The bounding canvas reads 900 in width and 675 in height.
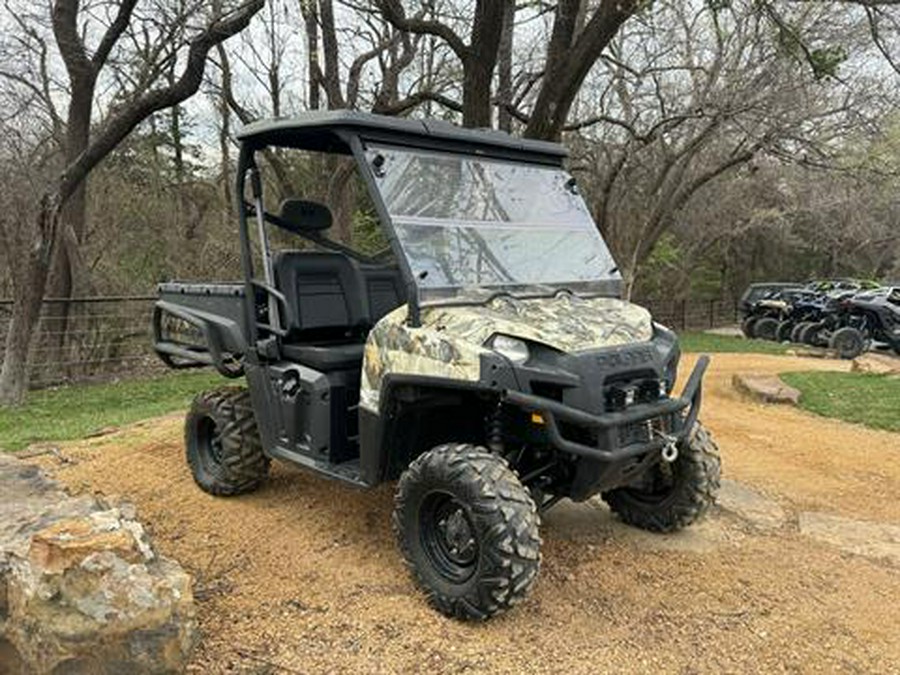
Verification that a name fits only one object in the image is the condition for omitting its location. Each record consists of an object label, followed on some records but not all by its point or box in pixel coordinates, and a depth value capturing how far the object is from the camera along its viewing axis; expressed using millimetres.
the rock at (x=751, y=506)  4566
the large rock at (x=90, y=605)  2566
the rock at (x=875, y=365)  11557
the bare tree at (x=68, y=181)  9359
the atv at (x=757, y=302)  19750
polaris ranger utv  3211
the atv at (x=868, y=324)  16016
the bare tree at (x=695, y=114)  12906
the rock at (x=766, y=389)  8844
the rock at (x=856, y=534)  4180
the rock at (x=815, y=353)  15984
